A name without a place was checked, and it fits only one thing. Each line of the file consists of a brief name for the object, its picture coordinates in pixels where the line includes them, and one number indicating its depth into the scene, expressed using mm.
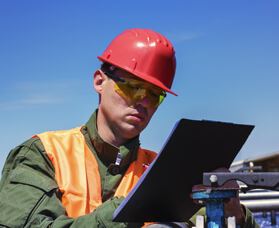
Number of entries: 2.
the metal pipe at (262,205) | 4950
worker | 3151
